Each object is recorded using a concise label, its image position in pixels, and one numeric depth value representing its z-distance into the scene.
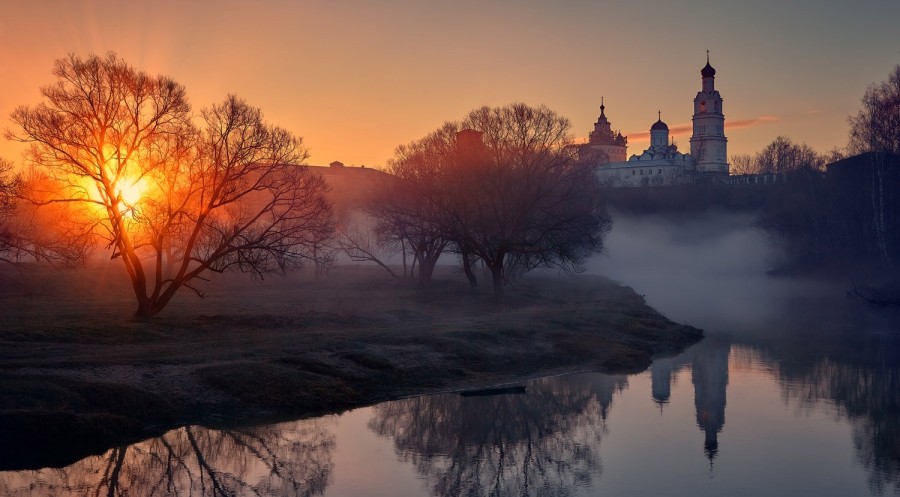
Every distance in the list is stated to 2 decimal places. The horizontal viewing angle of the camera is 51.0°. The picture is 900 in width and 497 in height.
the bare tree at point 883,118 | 72.06
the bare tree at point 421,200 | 60.25
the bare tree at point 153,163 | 36.66
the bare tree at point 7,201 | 38.98
